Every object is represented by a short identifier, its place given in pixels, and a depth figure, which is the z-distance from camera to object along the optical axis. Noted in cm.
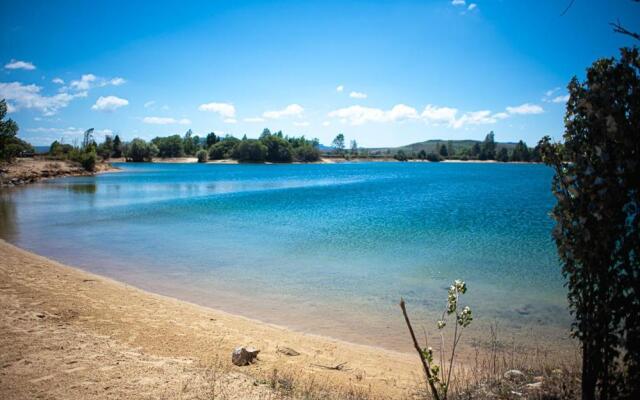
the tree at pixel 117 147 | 17688
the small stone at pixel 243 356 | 735
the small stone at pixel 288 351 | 843
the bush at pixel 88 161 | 8789
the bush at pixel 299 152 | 19808
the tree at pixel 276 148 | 18325
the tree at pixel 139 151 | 17412
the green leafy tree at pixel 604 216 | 387
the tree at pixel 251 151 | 17762
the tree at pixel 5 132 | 5168
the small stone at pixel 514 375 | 641
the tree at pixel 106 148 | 15377
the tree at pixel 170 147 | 18988
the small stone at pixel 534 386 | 558
